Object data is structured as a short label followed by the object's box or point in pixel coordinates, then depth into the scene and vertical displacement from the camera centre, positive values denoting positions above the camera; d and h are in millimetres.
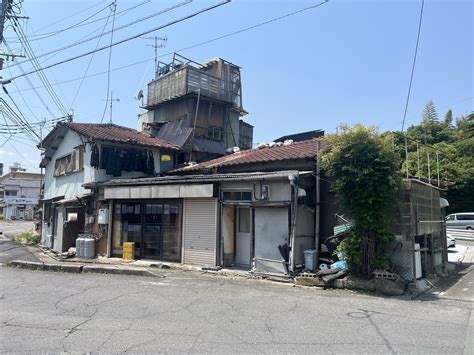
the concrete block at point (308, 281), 10148 -1784
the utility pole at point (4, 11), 16328 +8933
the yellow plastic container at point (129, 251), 15094 -1476
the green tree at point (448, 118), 50897 +13850
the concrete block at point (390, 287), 9312 -1765
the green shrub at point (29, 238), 26025 -1758
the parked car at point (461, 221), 33188 -276
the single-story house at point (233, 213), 11500 +114
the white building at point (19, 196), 66812 +3326
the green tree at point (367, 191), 9820 +692
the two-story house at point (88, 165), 17438 +2504
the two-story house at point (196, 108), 21531 +6725
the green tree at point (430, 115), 50650 +14329
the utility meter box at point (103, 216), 16047 -65
